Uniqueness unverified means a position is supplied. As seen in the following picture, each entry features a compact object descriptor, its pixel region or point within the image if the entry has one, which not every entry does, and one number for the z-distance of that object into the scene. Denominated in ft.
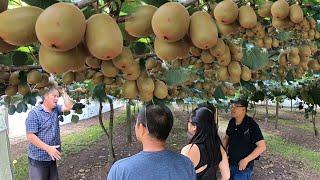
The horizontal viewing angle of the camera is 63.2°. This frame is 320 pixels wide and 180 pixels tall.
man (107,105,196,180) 4.05
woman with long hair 6.36
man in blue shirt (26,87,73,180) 8.83
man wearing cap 8.78
